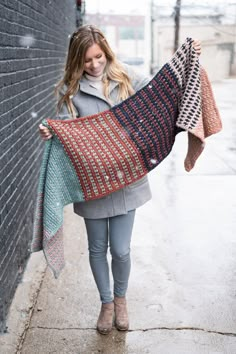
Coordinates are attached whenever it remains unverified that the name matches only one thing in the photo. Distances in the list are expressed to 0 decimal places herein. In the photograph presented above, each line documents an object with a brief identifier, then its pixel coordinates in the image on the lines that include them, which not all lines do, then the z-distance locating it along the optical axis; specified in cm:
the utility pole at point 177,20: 3042
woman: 273
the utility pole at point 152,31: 3851
